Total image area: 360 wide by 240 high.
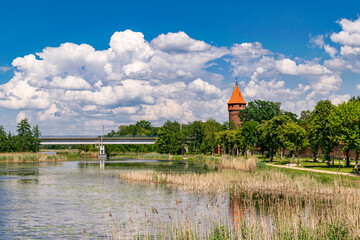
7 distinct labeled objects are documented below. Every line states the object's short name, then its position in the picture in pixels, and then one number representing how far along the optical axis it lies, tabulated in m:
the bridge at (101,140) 118.44
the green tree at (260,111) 111.44
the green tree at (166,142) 116.06
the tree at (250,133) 82.31
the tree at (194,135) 124.12
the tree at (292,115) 110.97
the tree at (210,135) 109.08
